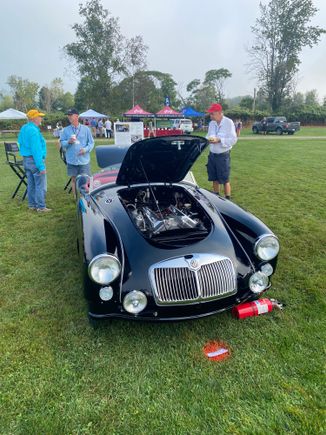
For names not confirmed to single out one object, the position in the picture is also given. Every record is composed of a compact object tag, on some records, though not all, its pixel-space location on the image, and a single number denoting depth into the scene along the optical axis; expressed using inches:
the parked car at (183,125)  1000.6
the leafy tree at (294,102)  1857.8
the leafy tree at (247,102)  2053.5
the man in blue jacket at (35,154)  211.3
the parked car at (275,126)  1093.1
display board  616.1
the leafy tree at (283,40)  1686.8
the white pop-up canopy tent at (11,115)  967.3
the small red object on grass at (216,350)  92.1
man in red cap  205.0
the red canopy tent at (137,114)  916.6
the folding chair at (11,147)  288.0
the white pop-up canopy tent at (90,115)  1024.9
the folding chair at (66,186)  286.8
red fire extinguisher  104.9
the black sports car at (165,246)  92.6
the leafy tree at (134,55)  1481.3
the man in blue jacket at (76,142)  227.3
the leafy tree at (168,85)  2352.9
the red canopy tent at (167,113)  933.7
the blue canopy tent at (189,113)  1072.1
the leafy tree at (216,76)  2411.4
